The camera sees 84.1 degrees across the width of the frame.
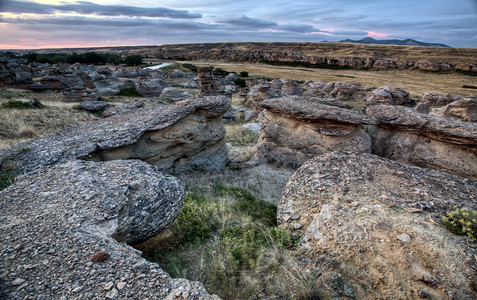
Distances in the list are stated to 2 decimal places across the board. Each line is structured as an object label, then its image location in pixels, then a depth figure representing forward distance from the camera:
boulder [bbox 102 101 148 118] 11.14
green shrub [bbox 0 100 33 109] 15.95
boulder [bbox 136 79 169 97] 26.72
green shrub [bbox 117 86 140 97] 26.39
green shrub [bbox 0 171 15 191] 5.46
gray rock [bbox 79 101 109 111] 18.30
